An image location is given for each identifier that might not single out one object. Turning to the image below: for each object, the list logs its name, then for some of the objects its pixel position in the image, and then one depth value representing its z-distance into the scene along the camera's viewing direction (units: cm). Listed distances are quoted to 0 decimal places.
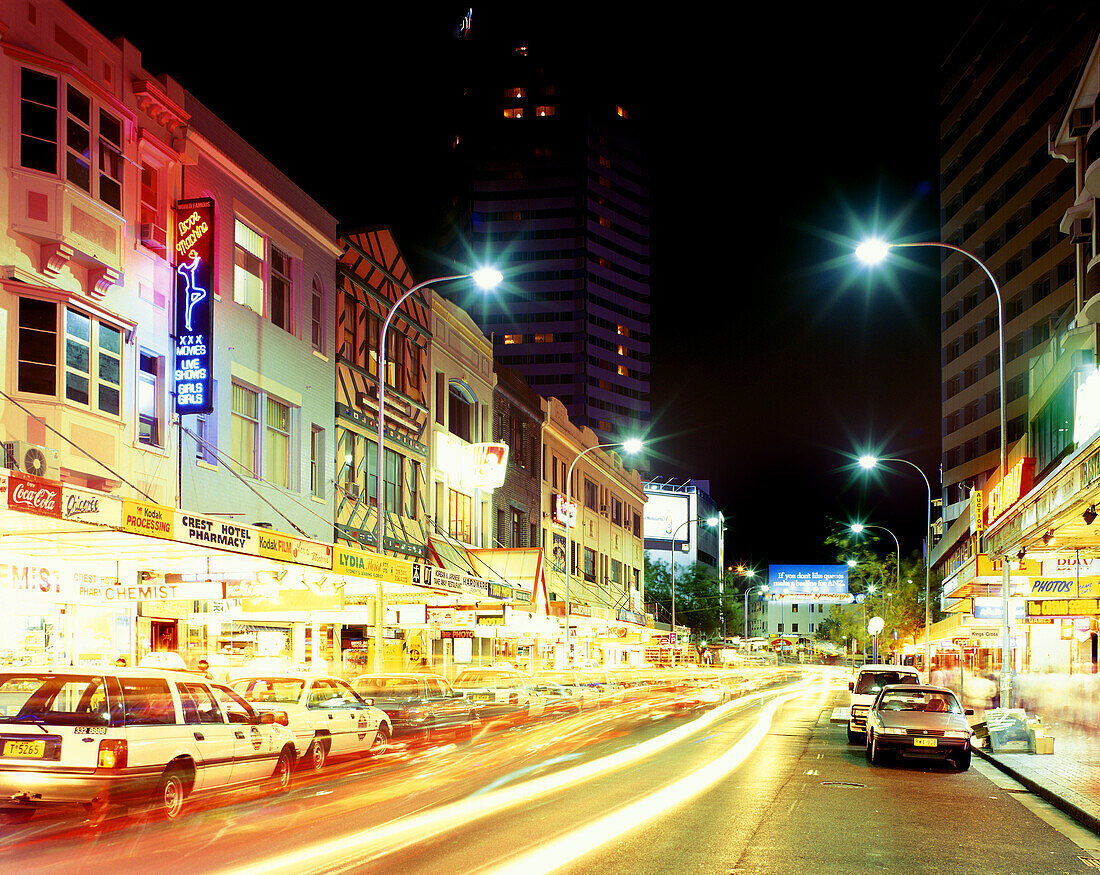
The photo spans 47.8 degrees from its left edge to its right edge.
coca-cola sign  1479
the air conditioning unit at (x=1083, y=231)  3325
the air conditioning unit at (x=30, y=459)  1906
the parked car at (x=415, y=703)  2403
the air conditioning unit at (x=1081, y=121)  3147
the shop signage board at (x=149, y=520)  1686
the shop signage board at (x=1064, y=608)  2994
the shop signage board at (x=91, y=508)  1581
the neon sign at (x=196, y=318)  2406
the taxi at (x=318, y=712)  1706
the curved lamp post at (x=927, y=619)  5201
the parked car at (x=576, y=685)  4045
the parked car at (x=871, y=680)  2588
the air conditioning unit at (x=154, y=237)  2375
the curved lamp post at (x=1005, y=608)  2506
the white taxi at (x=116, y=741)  1163
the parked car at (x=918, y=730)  1978
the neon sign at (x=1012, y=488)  2378
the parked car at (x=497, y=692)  2886
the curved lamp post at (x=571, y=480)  4809
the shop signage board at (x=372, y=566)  2375
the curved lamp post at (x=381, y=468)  2727
